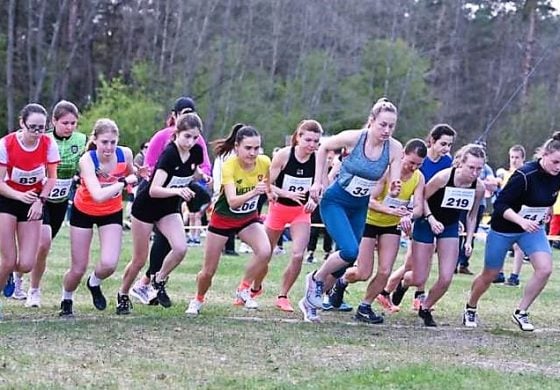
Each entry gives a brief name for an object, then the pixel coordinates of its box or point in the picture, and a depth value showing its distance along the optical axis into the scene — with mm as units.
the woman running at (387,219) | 17547
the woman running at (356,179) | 16687
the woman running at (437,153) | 18062
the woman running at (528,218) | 16844
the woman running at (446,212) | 17250
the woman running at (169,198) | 16781
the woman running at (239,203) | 17297
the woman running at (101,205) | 16516
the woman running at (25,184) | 15594
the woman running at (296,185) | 18109
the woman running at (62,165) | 16953
